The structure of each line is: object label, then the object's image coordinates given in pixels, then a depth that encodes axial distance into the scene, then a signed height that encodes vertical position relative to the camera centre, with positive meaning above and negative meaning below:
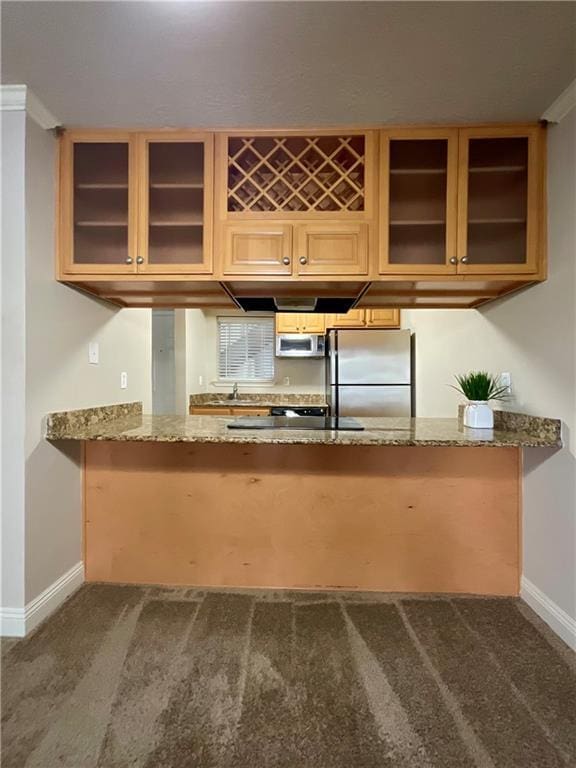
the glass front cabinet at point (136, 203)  1.79 +0.84
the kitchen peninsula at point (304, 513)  1.97 -0.72
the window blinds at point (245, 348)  4.98 +0.40
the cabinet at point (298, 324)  4.48 +0.65
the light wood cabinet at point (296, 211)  1.78 +0.80
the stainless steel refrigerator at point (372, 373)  3.79 +0.06
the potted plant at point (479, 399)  1.93 -0.09
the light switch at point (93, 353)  2.06 +0.13
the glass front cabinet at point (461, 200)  1.74 +0.86
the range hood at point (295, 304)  2.23 +0.46
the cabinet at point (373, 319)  4.22 +0.68
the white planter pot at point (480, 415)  1.93 -0.18
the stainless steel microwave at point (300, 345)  4.49 +0.41
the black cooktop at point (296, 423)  2.04 -0.26
